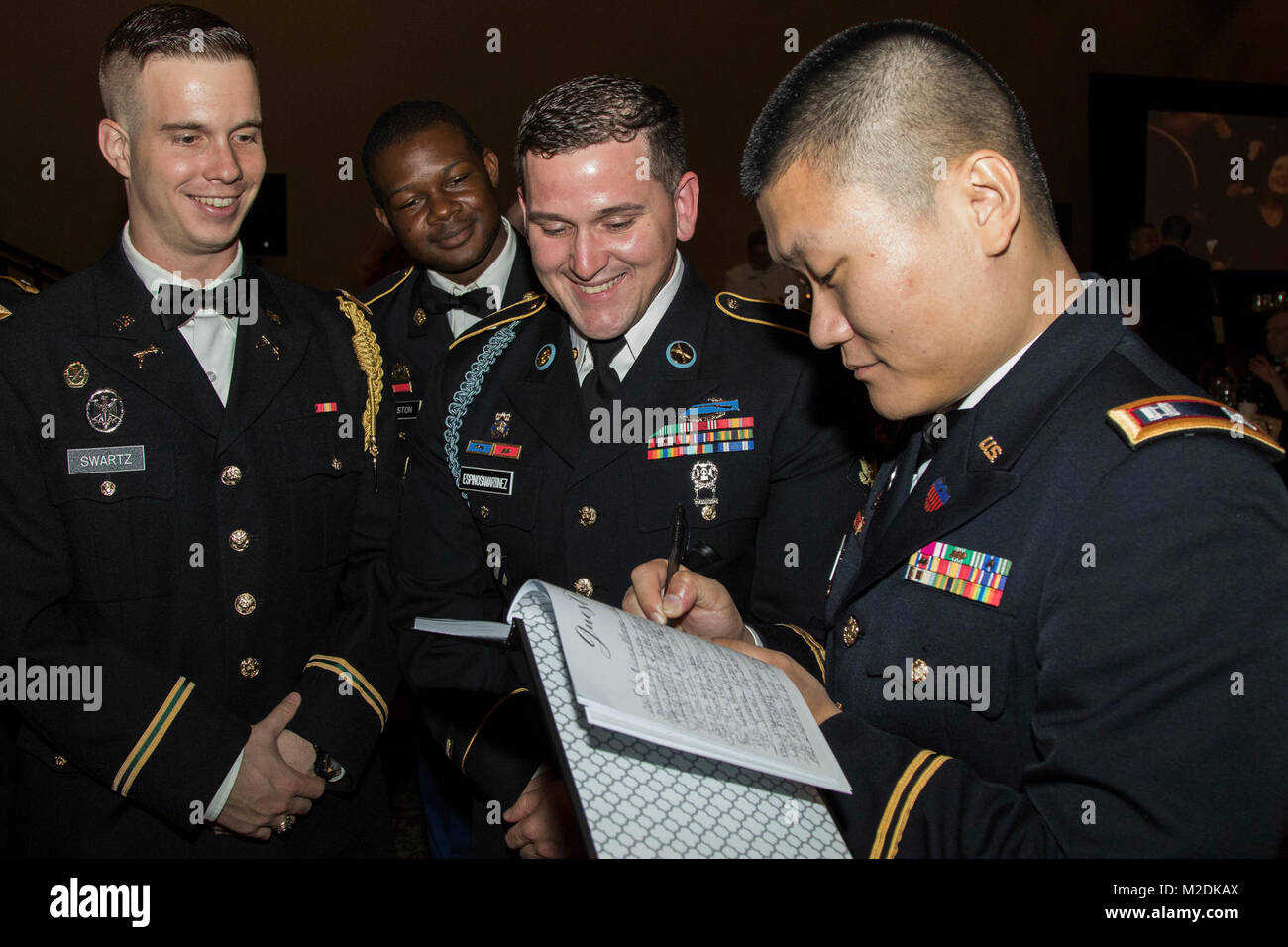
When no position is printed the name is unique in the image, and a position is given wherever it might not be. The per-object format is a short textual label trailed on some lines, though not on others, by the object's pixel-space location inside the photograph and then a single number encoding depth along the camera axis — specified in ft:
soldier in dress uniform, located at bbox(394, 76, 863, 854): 5.22
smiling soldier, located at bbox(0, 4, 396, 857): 5.20
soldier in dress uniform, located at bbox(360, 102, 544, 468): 8.98
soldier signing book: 2.88
